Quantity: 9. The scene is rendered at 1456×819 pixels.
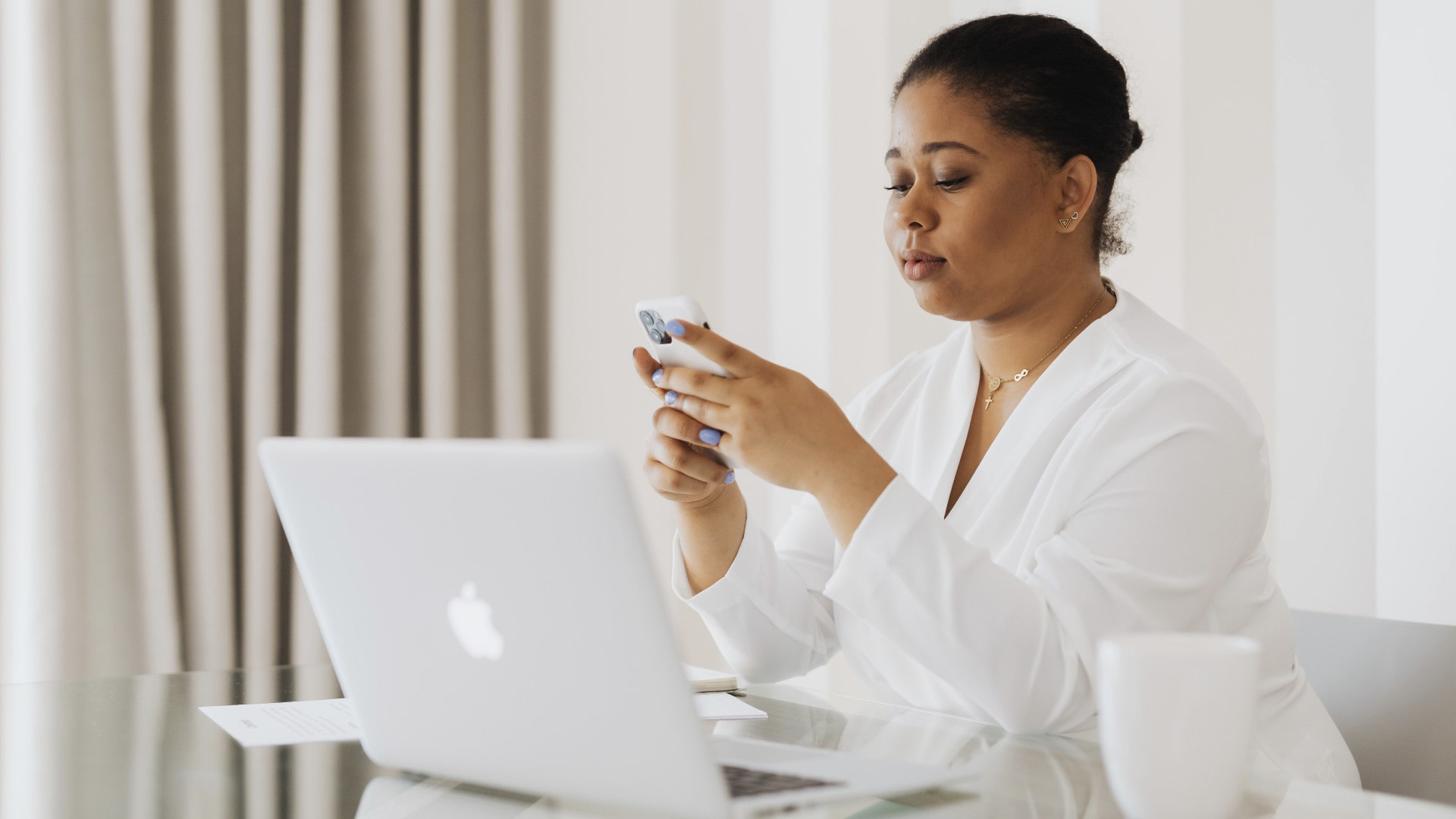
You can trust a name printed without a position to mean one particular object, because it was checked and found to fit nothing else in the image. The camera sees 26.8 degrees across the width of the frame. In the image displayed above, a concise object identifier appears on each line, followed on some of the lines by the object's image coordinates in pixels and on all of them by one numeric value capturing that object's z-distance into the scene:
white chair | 2.11
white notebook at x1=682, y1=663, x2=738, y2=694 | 2.22
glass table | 1.74
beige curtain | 3.92
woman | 2.02
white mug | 1.62
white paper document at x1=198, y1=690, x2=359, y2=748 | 1.97
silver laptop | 1.64
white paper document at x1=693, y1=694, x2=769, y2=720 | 2.05
